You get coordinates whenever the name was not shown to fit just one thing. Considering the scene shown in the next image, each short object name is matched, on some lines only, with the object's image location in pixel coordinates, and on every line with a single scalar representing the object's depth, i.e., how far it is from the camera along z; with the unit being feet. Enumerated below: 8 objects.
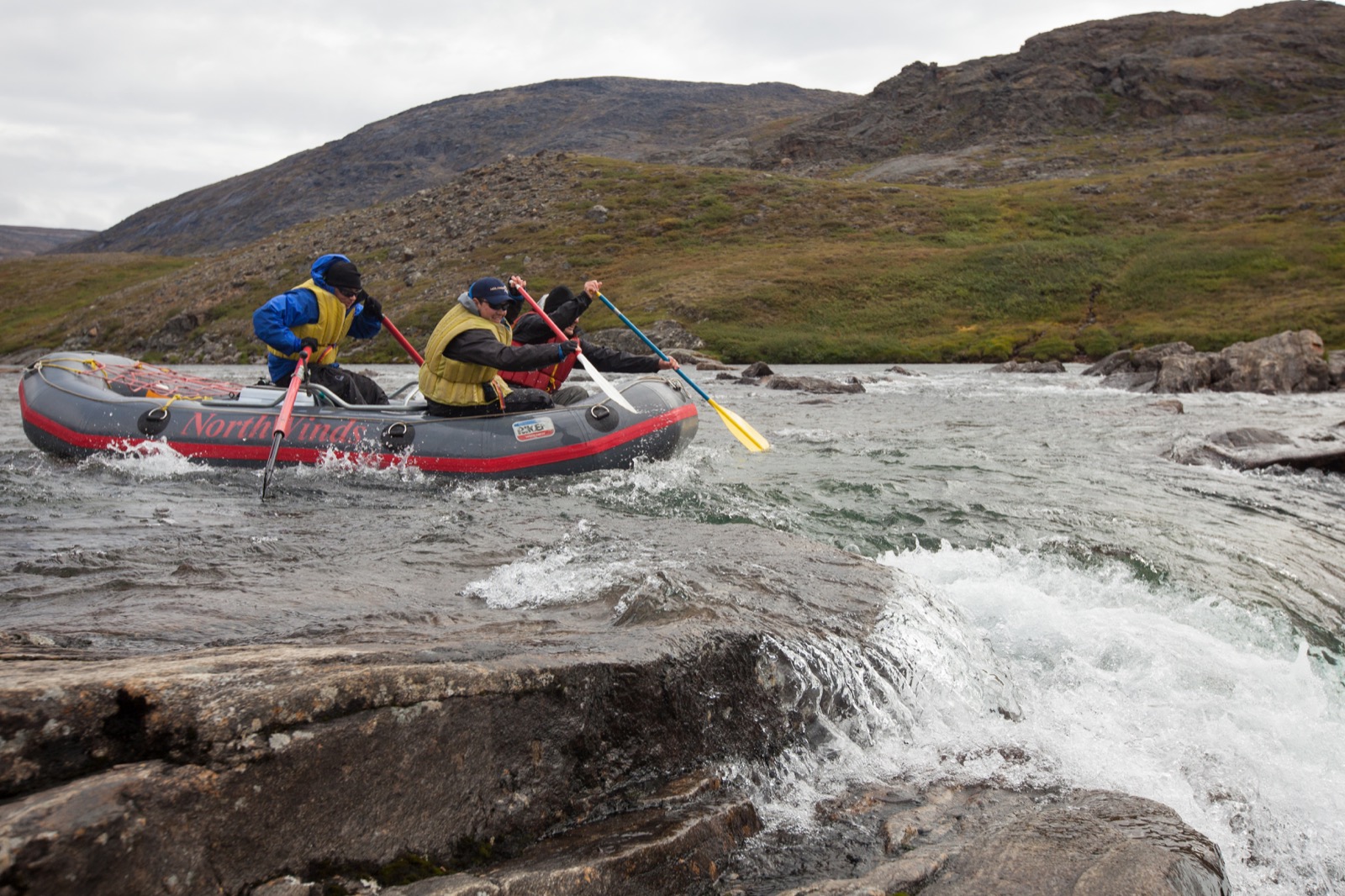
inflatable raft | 39.81
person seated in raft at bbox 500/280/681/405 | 45.37
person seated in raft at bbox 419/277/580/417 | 38.73
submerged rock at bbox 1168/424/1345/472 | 45.44
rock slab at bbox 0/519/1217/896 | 9.27
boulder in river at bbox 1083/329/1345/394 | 96.43
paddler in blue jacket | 42.80
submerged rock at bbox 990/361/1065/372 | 131.85
